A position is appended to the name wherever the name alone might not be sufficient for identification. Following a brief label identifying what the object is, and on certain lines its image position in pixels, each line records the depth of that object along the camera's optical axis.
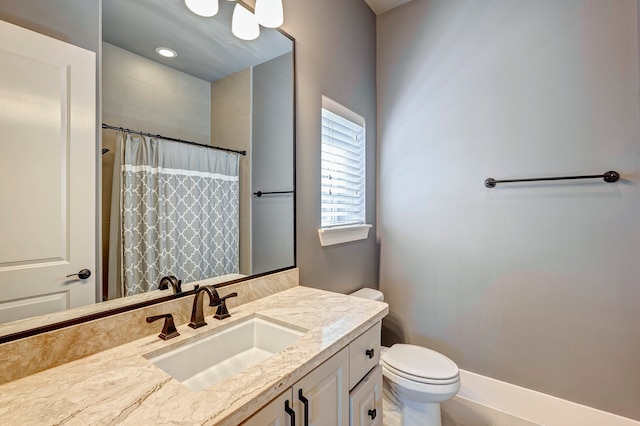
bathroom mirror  0.90
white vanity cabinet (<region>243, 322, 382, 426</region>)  0.73
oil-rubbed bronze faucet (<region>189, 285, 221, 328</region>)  0.98
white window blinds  1.79
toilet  1.42
